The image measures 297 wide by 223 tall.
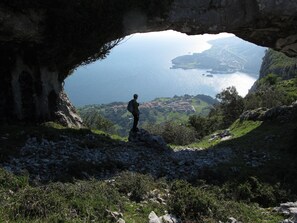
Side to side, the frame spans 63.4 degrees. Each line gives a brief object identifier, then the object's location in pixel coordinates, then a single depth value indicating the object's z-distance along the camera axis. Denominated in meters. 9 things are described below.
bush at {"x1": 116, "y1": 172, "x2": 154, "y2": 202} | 9.24
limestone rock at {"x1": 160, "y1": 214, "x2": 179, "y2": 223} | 7.91
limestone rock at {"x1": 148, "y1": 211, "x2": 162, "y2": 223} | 7.77
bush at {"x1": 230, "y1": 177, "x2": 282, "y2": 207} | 10.93
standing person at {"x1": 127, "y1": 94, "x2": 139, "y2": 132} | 17.19
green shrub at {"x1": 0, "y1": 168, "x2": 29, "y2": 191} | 8.41
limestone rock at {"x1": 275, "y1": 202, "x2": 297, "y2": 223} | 8.53
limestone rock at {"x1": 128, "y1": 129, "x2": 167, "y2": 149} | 16.34
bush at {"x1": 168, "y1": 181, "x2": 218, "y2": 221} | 8.27
